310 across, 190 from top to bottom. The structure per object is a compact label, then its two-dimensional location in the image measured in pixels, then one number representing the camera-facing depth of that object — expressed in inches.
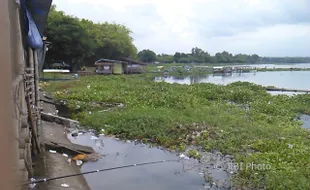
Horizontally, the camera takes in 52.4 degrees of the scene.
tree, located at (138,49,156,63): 3464.6
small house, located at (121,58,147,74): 2148.1
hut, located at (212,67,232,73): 2954.7
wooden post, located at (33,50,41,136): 322.7
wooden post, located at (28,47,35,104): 296.8
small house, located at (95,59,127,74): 1855.3
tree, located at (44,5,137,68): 1581.0
